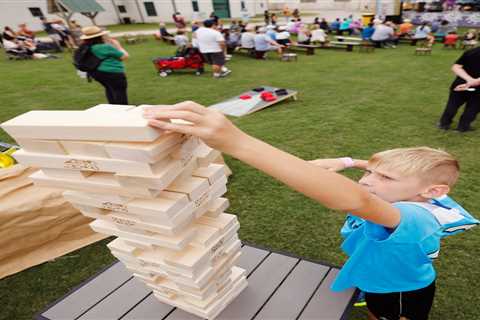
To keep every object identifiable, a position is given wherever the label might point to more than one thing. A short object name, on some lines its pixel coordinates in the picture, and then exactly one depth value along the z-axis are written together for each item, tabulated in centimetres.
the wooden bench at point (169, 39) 1873
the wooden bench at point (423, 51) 1264
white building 2873
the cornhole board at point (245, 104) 716
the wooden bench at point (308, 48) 1409
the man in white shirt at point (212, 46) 996
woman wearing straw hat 561
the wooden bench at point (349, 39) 1667
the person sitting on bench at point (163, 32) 1967
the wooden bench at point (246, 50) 1440
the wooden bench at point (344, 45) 1463
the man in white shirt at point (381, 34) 1489
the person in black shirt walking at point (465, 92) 480
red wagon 1109
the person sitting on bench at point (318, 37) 1600
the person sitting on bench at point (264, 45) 1319
